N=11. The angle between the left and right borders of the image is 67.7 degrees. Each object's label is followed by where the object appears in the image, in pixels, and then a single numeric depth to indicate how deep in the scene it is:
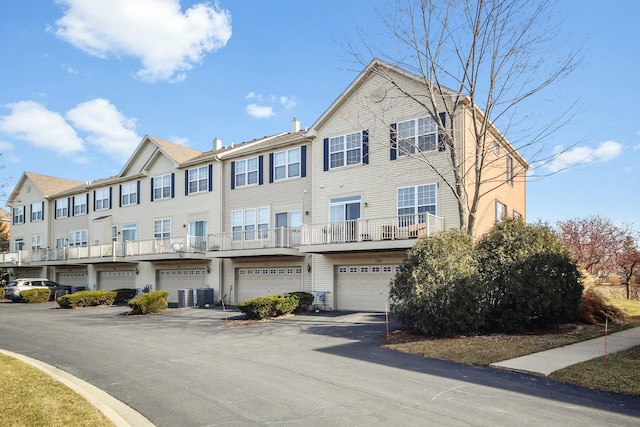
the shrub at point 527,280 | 13.40
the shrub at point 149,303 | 21.89
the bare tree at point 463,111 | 16.11
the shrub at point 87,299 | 25.88
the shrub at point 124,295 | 28.54
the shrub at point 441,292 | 12.94
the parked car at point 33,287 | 32.25
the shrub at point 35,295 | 30.62
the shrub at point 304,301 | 20.61
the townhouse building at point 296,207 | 19.73
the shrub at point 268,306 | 18.48
